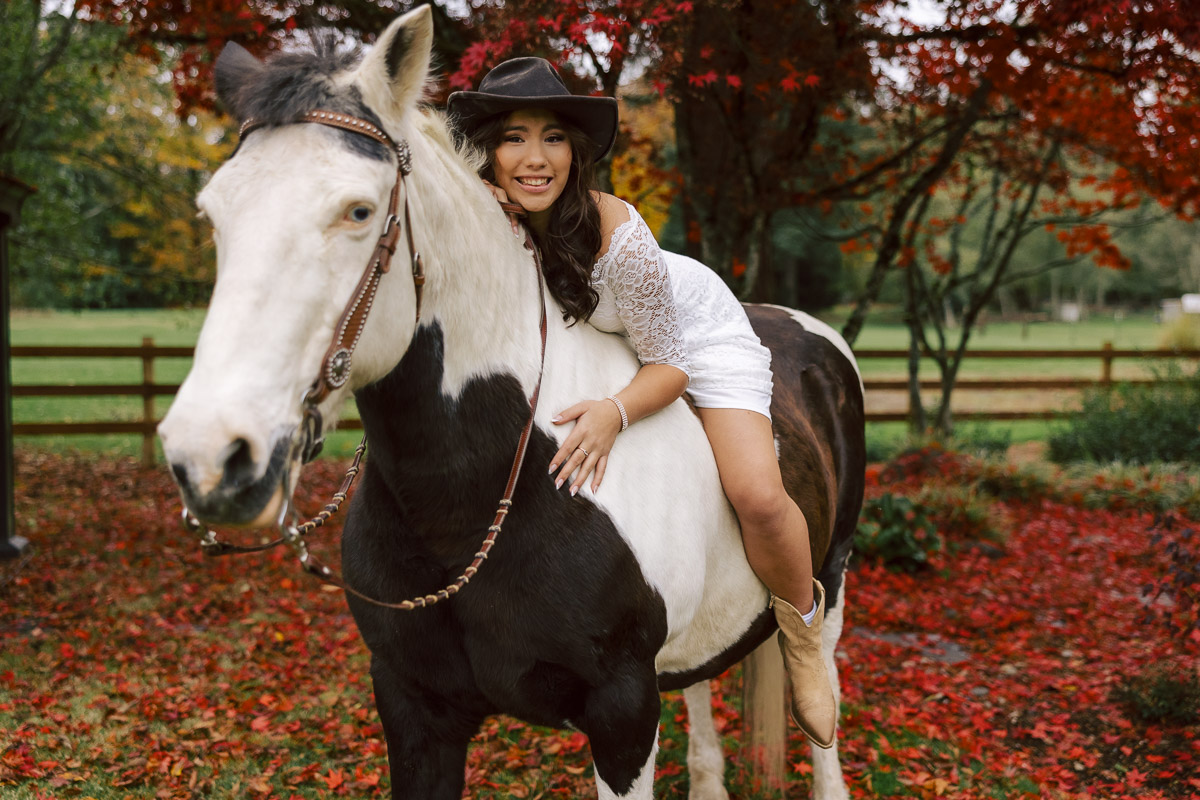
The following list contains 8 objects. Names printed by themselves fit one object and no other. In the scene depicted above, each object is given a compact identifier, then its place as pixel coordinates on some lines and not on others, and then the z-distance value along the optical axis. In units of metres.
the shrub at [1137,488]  8.36
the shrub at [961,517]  7.52
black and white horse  1.36
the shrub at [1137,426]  10.18
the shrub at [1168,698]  4.31
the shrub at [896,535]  6.74
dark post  6.39
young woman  2.13
